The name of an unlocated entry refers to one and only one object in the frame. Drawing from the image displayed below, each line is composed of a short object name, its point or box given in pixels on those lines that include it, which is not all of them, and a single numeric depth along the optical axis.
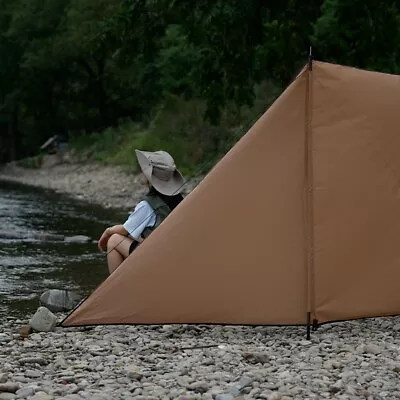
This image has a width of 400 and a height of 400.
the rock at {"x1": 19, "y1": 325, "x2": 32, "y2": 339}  11.53
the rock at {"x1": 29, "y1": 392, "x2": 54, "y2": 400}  8.17
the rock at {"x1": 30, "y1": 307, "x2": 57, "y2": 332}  11.64
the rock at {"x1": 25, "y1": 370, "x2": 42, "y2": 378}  9.22
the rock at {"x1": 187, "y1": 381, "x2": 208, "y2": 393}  8.46
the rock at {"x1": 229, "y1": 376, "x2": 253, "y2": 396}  8.38
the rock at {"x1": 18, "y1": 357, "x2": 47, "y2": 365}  9.78
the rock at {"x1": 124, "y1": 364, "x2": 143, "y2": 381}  9.01
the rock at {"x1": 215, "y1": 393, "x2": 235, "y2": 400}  8.15
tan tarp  10.73
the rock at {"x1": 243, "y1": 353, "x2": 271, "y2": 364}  9.53
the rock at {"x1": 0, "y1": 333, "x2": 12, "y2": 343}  11.25
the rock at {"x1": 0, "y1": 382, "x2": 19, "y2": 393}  8.54
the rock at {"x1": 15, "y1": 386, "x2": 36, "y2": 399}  8.36
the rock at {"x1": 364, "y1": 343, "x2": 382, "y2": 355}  9.82
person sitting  12.56
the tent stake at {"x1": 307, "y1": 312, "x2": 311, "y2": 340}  10.60
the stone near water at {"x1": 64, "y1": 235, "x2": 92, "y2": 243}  24.49
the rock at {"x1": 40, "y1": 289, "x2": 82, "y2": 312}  13.98
